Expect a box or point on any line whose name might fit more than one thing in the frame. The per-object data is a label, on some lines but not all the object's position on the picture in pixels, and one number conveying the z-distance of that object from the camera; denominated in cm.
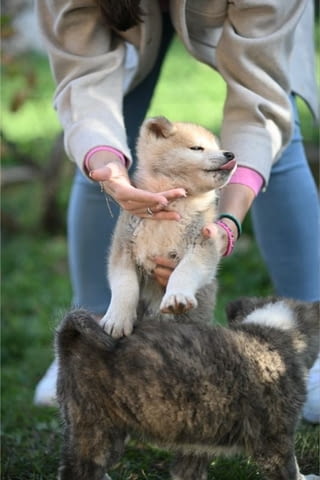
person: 272
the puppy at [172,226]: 246
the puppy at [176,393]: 210
